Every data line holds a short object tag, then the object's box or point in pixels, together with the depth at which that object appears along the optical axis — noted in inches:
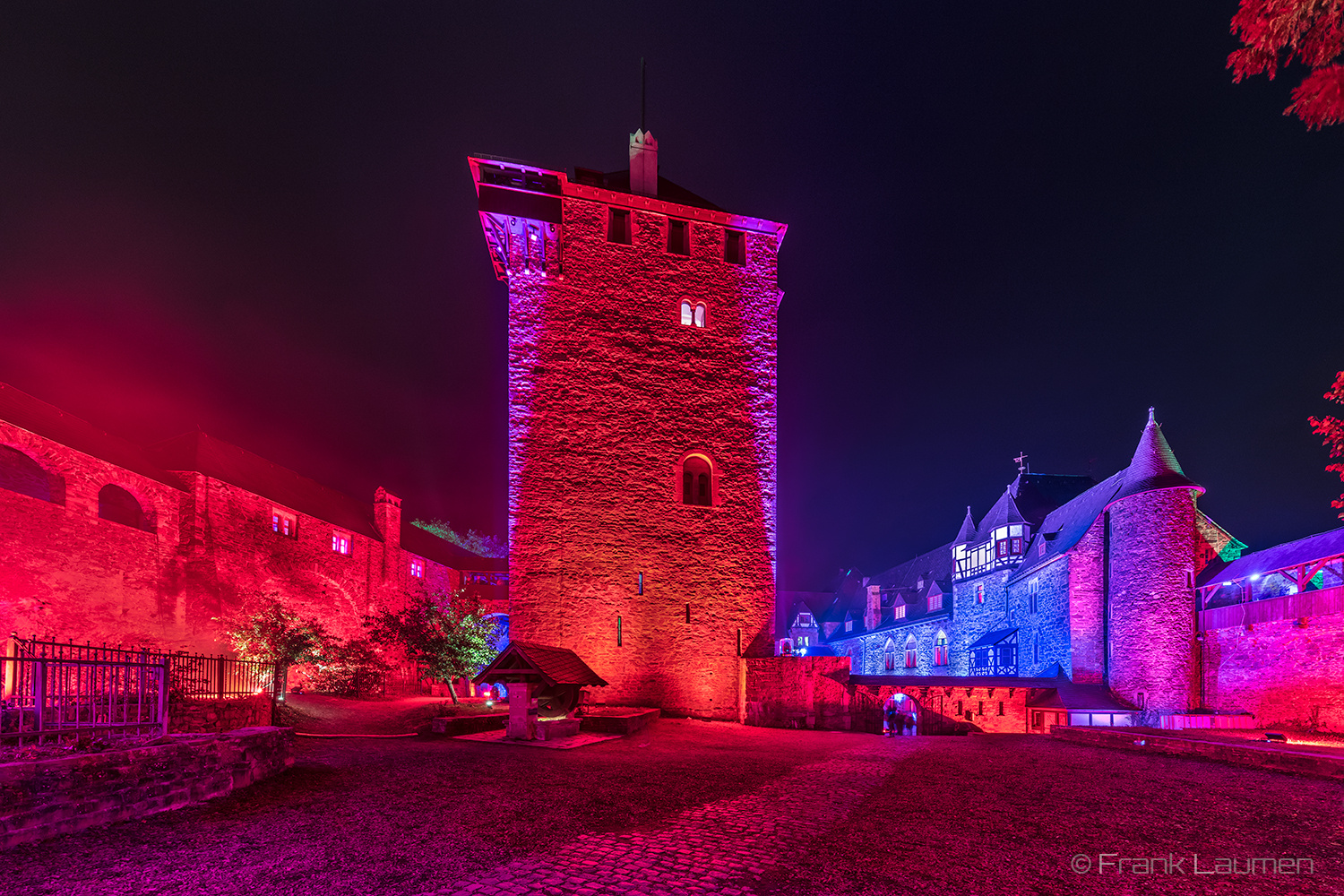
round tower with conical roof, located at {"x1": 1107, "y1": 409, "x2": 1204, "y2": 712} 924.6
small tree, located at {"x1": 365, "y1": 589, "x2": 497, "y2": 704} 755.4
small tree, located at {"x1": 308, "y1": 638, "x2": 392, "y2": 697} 838.5
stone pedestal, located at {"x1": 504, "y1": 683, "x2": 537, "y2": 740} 503.8
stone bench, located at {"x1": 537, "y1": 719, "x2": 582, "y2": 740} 502.9
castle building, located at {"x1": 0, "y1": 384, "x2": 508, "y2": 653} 660.1
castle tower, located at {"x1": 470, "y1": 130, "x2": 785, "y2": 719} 702.5
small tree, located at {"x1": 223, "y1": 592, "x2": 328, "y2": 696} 742.1
